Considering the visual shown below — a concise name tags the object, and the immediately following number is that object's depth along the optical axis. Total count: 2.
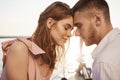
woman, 1.42
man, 1.22
